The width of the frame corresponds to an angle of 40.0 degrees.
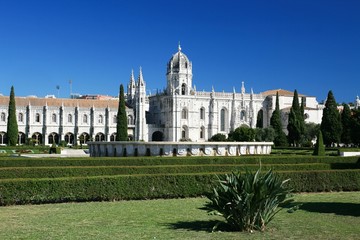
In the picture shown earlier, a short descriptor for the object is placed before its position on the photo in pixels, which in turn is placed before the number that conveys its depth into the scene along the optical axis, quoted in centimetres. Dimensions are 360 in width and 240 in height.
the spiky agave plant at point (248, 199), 1088
